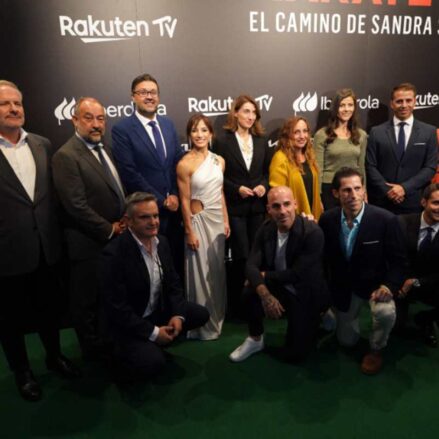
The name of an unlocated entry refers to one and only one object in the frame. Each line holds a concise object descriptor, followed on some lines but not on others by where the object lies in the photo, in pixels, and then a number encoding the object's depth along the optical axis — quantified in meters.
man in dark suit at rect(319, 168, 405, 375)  2.78
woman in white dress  3.11
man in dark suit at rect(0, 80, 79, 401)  2.53
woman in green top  3.56
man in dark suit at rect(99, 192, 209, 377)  2.57
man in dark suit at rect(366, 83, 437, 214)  3.66
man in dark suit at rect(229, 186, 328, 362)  2.81
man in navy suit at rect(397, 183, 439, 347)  2.91
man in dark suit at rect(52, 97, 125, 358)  2.71
